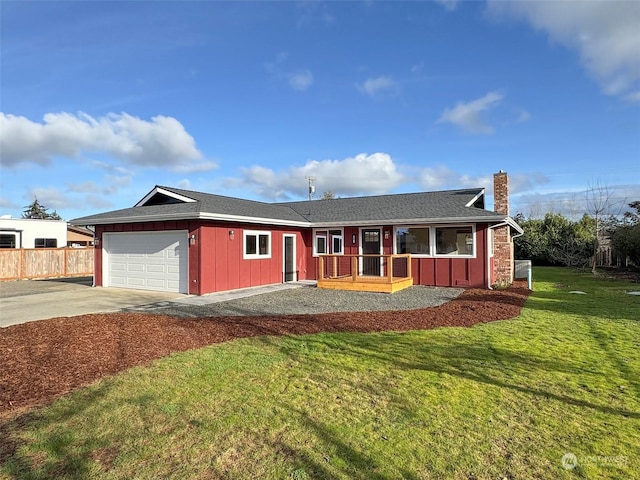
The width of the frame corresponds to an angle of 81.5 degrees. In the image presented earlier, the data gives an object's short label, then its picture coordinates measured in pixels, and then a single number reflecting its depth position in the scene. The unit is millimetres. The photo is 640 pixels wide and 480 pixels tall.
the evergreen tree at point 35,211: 54750
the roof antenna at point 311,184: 32688
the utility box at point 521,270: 17219
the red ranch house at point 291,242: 12391
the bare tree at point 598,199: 21609
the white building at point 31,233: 22728
